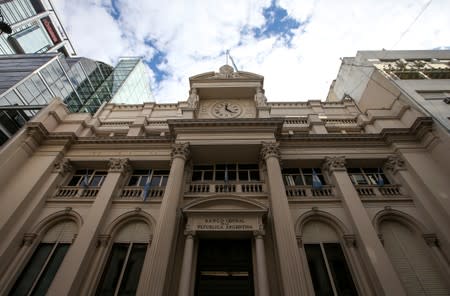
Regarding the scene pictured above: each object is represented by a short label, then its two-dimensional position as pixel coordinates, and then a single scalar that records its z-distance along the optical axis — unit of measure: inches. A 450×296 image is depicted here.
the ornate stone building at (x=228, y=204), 373.1
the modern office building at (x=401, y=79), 595.7
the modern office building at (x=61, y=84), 647.8
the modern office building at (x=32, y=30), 1796.3
